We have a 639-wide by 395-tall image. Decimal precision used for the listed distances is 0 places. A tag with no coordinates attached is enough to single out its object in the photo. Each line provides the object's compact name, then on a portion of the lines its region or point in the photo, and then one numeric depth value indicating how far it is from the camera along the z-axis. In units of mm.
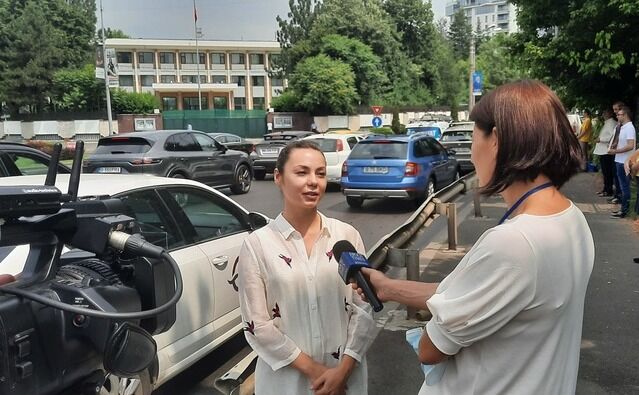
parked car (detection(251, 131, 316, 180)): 18047
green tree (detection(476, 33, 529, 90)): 71312
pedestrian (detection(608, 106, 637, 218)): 9461
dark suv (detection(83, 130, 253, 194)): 12336
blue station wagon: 11664
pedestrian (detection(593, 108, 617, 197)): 11180
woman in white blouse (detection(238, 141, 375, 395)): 2234
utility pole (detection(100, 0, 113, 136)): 27108
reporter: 1373
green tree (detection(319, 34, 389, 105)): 47219
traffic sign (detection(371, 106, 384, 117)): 29386
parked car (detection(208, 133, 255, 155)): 23109
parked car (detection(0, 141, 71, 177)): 6804
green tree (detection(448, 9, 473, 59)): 106562
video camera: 1435
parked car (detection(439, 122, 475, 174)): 17328
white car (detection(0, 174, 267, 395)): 3551
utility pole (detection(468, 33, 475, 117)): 34031
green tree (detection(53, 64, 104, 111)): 48875
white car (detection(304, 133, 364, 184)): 14969
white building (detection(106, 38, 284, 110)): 72688
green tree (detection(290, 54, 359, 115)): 45062
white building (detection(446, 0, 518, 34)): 178250
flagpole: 67538
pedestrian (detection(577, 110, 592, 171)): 15482
